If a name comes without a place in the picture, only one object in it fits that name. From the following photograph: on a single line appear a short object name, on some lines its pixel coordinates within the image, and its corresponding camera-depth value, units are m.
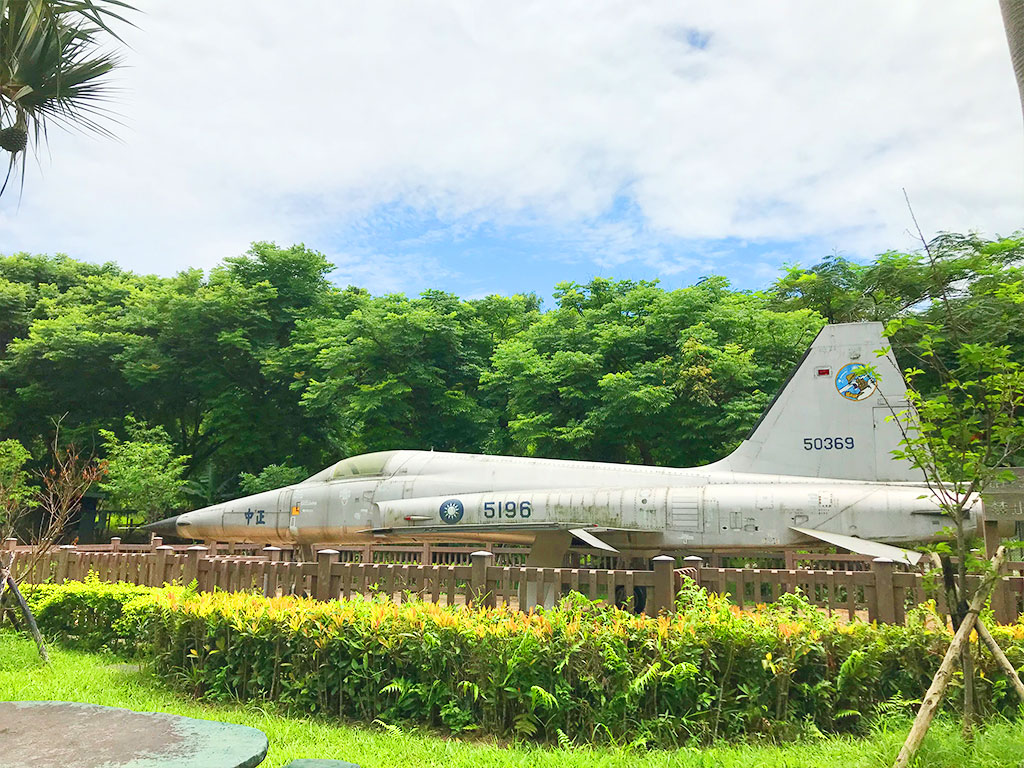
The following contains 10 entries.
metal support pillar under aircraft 13.02
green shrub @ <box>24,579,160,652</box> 8.77
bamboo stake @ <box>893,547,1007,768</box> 4.16
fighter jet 11.81
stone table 3.23
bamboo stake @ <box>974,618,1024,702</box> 4.53
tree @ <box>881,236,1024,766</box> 4.68
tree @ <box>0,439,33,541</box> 25.91
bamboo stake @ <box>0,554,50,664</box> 8.51
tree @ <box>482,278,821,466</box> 22.02
